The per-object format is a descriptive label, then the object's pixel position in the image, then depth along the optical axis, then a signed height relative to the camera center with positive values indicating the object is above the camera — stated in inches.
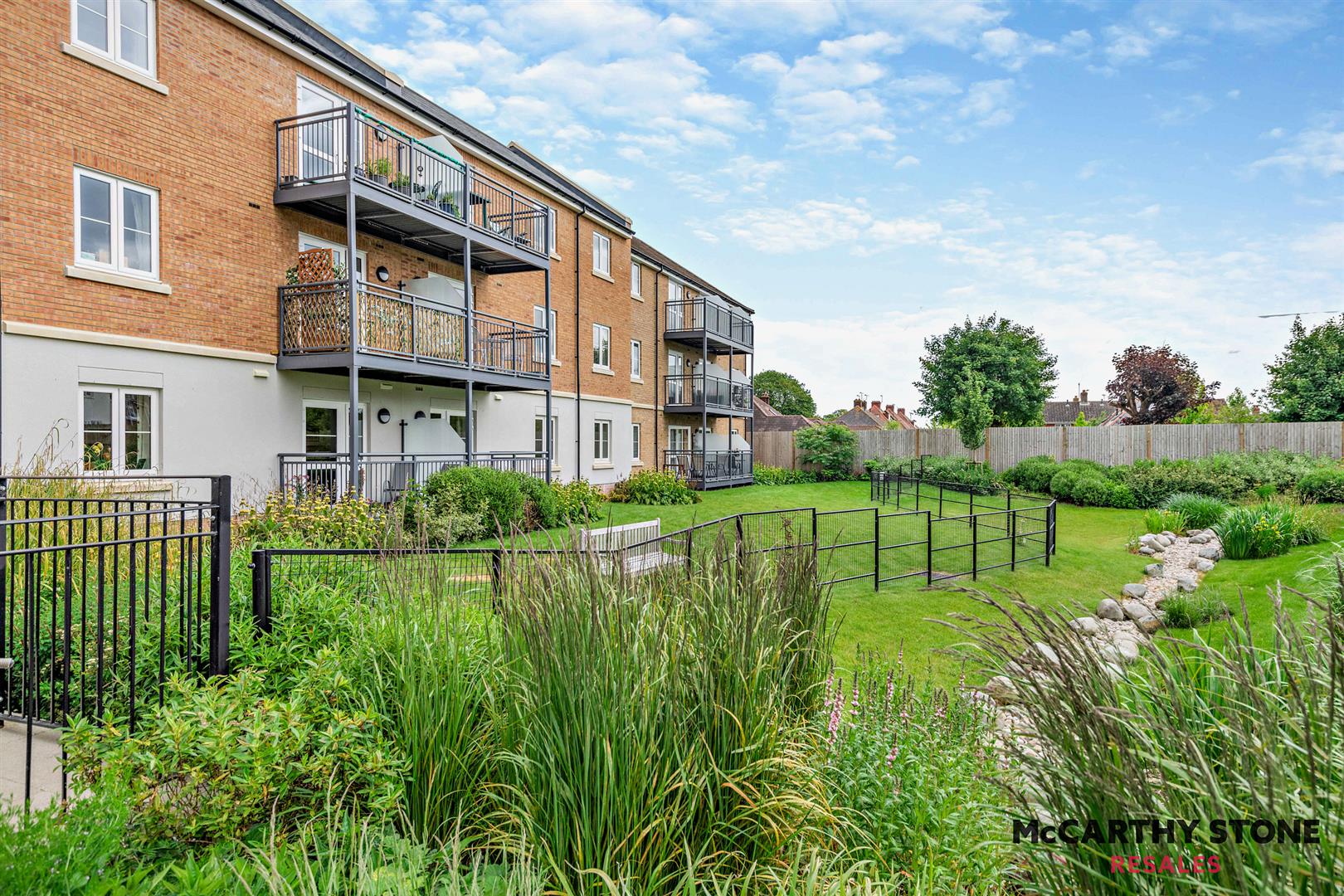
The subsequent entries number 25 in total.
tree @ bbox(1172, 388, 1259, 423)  1259.8 +59.2
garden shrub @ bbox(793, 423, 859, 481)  1270.9 -4.1
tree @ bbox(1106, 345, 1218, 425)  1835.6 +159.8
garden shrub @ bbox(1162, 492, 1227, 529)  678.5 -63.5
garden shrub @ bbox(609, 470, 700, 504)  885.8 -52.3
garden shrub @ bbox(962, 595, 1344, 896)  57.4 -30.4
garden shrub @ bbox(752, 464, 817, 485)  1203.2 -47.5
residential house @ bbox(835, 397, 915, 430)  2371.2 +106.9
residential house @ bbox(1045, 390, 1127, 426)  2170.2 +116.2
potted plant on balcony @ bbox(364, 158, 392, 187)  514.3 +205.0
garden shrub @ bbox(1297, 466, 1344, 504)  742.5 -44.3
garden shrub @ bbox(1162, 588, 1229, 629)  335.3 -80.6
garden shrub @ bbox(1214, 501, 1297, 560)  524.7 -67.7
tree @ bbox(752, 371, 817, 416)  3186.5 +254.0
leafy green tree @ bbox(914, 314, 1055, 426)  1364.4 +150.4
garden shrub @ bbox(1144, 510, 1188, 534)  673.6 -74.2
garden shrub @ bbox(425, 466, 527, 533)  498.0 -28.6
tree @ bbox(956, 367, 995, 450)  1133.1 +52.6
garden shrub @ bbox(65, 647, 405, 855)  106.4 -49.0
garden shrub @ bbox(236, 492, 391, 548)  369.1 -37.8
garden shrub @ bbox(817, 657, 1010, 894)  107.7 -58.0
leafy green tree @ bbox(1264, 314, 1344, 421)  1015.0 +99.2
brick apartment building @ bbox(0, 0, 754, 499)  375.2 +131.7
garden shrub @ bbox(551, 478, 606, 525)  645.9 -43.9
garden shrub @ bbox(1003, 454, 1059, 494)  990.4 -39.8
